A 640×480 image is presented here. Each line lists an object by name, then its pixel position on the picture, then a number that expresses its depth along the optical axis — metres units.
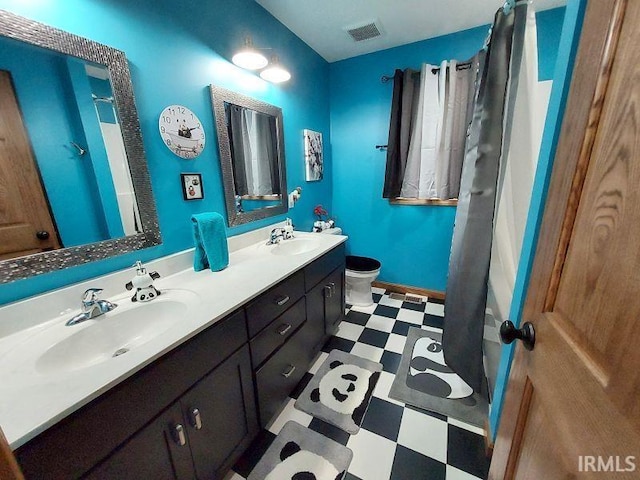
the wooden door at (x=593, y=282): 0.36
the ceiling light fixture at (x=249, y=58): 1.35
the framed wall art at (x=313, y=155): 2.18
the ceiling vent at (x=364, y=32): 1.83
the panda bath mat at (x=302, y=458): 1.04
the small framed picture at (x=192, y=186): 1.26
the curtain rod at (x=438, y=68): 1.90
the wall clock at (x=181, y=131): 1.17
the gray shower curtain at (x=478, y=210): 1.13
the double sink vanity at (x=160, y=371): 0.55
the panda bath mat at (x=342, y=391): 1.30
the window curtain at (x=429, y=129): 1.96
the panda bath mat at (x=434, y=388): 1.32
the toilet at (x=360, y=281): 2.26
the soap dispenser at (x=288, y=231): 1.81
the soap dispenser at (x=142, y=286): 1.00
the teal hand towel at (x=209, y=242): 1.24
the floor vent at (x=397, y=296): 2.51
